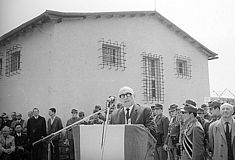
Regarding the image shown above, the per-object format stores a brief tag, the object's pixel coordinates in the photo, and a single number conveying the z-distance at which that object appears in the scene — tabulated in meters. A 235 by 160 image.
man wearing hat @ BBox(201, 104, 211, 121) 4.18
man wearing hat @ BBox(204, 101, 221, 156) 3.21
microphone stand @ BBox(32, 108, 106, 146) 3.70
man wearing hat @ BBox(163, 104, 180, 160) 3.74
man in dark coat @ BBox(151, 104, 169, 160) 4.10
